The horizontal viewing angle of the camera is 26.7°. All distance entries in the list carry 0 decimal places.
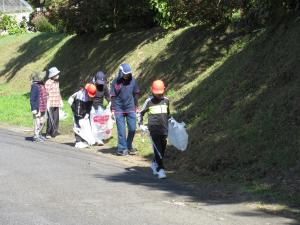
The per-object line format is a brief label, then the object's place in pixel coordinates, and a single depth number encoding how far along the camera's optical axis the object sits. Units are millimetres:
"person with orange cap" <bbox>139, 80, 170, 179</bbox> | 10836
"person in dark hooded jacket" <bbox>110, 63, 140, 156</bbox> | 13336
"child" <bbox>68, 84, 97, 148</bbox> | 14547
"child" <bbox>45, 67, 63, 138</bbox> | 16203
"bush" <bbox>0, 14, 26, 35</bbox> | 55256
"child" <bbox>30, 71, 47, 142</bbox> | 15578
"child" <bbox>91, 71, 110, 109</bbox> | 14680
